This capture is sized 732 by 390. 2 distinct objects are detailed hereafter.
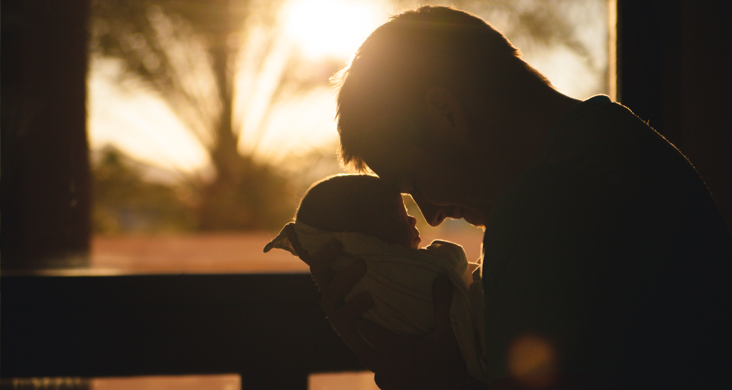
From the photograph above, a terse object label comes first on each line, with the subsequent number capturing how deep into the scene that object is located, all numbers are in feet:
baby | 8.12
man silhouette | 6.63
